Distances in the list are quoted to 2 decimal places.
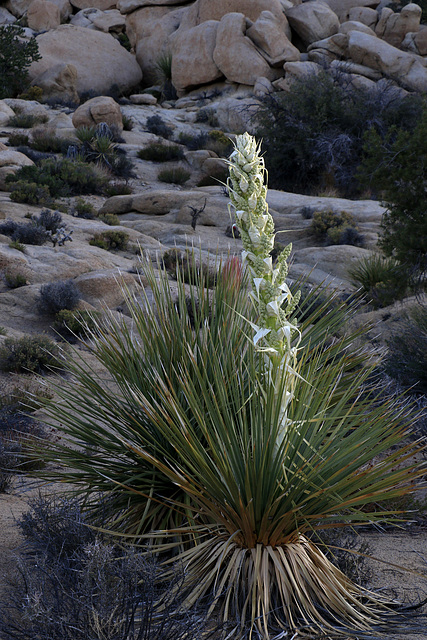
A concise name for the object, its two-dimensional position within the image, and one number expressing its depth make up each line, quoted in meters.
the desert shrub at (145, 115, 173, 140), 25.05
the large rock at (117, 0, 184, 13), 35.56
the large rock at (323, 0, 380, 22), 34.81
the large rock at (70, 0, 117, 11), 40.16
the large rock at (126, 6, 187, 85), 33.91
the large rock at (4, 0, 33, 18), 39.47
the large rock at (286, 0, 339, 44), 31.09
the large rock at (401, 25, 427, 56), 29.83
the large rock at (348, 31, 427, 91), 26.55
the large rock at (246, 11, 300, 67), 29.12
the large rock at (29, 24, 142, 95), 30.53
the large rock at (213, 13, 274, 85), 28.91
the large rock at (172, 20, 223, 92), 30.06
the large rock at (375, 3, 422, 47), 30.67
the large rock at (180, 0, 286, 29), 31.41
